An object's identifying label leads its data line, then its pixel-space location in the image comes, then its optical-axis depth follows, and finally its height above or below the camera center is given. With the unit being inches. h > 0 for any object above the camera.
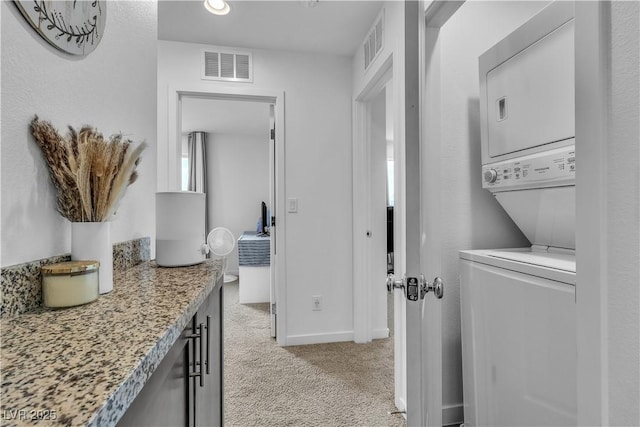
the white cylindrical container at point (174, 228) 43.5 -1.9
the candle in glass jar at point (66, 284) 25.6 -5.9
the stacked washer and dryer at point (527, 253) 37.8 -6.6
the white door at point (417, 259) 34.1 -5.2
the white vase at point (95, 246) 30.1 -3.1
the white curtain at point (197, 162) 205.0 +36.7
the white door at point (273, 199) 100.7 +5.3
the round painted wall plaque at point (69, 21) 27.6 +20.0
